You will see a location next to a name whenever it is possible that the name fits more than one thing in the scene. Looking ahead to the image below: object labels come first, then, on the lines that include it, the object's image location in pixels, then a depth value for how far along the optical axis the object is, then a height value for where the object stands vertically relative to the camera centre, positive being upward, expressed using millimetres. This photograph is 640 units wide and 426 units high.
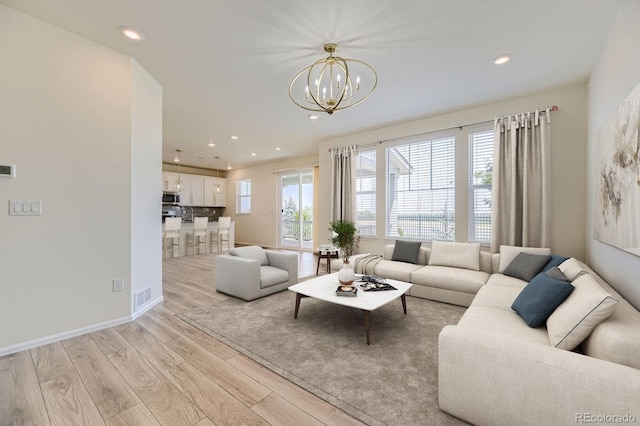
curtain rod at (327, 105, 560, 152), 3570 +1468
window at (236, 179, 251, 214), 9562 +640
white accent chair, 3414 -842
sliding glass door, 8062 +138
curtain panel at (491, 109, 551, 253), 3584 +472
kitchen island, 7012 -664
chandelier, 2652 +1720
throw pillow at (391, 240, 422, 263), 4152 -609
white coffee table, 2384 -835
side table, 4691 -767
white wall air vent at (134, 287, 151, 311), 2910 -994
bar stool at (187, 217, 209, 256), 7052 -538
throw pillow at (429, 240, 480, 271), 3666 -600
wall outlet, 2725 -759
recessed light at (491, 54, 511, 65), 2783 +1704
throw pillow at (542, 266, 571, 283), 2100 -515
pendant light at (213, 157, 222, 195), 8906 +970
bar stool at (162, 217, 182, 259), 6402 -509
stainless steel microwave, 8328 +512
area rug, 1618 -1174
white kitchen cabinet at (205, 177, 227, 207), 9523 +747
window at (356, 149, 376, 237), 5418 +445
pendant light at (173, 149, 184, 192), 7758 +877
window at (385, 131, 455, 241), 4508 +474
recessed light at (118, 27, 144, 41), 2360 +1679
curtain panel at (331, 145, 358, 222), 5578 +683
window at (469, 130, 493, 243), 4129 +496
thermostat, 2116 +353
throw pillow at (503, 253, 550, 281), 2987 -610
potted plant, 5074 -443
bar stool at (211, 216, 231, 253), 7660 -563
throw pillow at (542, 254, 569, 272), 2855 -528
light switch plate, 2182 +40
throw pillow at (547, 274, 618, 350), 1380 -571
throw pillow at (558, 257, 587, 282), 2144 -488
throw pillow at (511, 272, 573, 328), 1781 -613
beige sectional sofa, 1113 -779
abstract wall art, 1708 +299
